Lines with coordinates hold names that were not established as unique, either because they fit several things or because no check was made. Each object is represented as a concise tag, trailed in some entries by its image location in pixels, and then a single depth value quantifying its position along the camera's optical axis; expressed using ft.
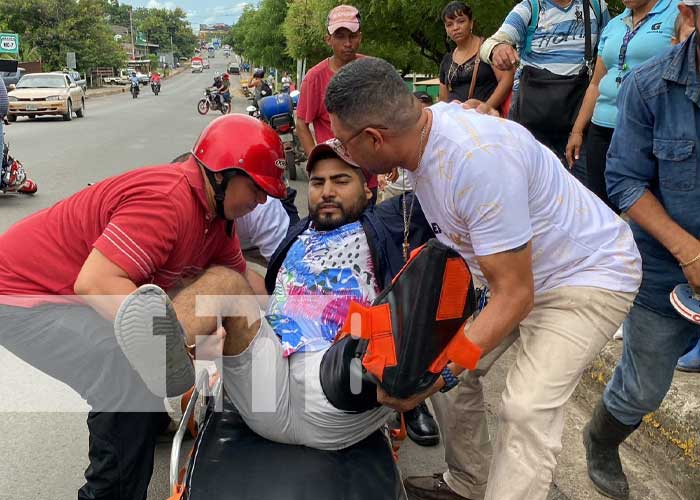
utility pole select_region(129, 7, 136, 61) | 278.34
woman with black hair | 14.83
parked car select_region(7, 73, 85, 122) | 62.49
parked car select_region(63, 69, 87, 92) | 125.49
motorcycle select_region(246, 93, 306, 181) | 29.60
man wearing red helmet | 6.91
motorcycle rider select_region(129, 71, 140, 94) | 117.50
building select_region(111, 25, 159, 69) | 275.80
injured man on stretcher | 7.29
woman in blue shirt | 10.20
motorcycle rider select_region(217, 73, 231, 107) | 85.35
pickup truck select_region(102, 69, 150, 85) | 179.61
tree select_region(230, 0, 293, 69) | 90.02
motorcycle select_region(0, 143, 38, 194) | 24.38
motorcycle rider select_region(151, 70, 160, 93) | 136.98
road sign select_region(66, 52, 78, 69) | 124.77
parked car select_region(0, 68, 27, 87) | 71.31
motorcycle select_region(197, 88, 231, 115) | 84.50
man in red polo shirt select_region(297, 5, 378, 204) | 13.74
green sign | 92.97
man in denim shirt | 7.08
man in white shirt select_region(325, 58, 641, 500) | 5.91
